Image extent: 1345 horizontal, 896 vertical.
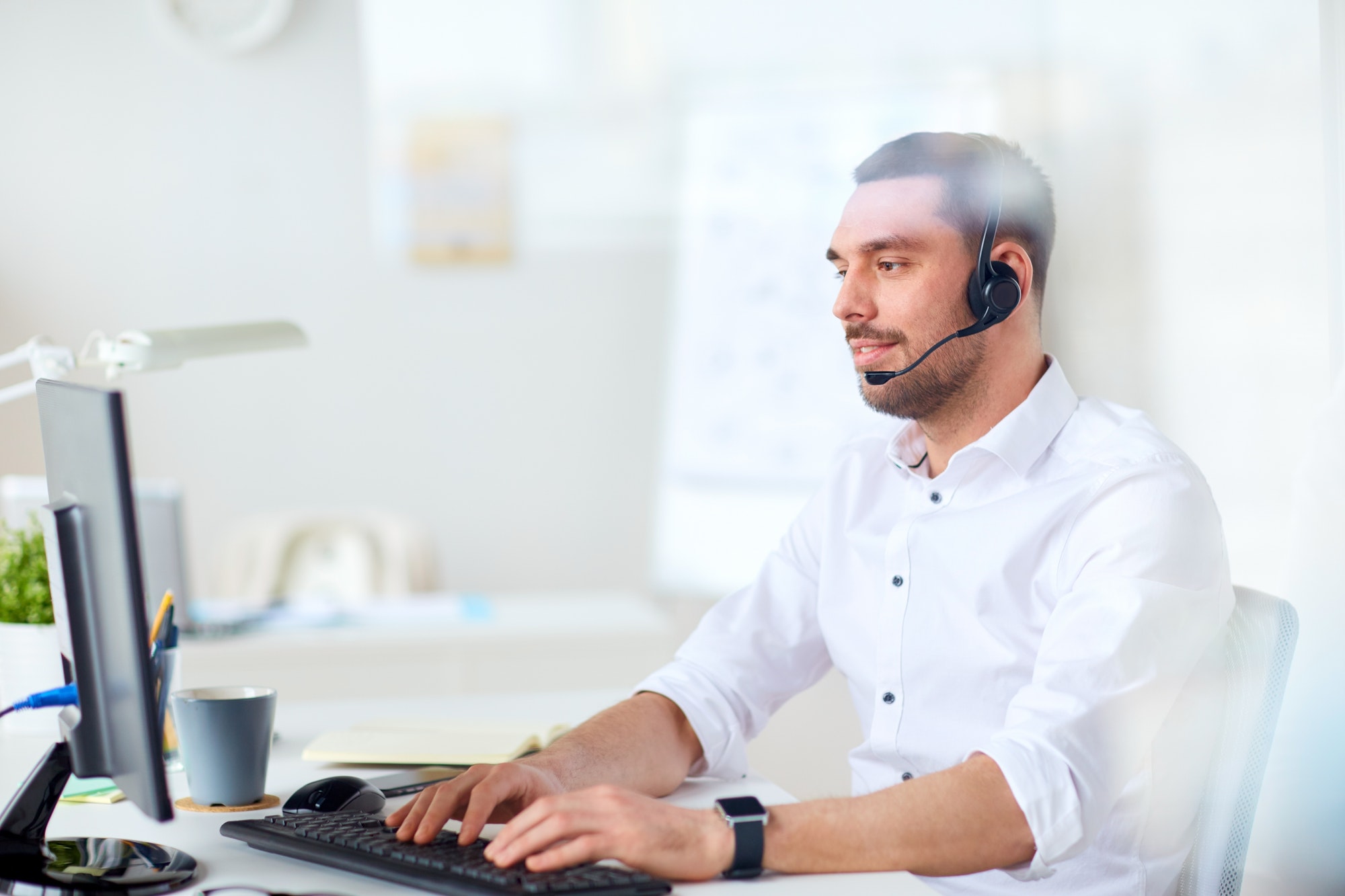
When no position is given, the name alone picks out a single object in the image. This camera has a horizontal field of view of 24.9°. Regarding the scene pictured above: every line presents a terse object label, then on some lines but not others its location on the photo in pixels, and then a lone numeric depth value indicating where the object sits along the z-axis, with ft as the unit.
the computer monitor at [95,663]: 6.03
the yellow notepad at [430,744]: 7.20
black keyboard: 6.13
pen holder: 7.11
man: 6.43
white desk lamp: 7.53
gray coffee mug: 6.80
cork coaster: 6.80
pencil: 7.05
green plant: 7.69
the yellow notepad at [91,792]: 6.95
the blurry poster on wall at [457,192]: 15.73
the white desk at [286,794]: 6.30
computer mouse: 6.69
